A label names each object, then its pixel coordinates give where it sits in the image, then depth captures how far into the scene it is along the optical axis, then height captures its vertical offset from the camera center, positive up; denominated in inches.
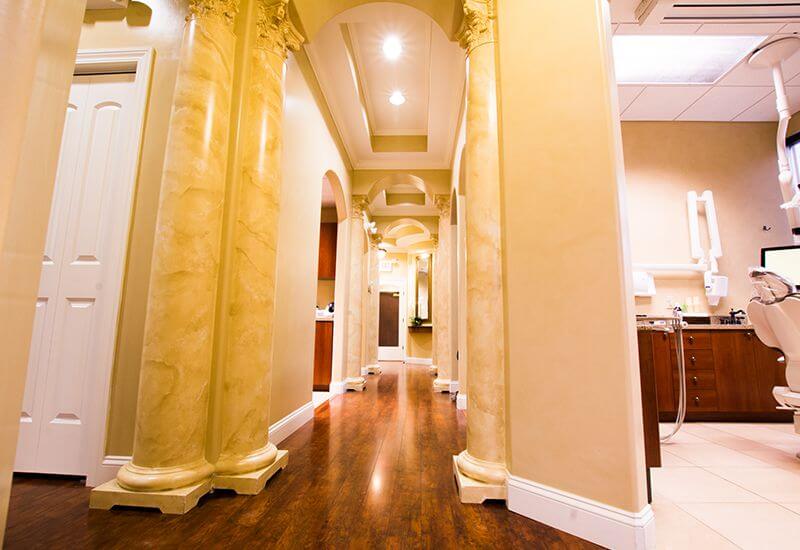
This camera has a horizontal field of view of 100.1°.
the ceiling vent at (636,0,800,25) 106.1 +99.7
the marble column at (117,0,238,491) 59.6 +7.3
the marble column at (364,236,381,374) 245.2 +3.8
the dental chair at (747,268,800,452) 76.5 +0.8
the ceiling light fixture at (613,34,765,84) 126.1 +103.9
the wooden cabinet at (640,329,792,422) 125.9 -20.8
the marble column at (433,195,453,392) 185.0 +8.2
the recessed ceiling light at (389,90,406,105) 152.9 +100.7
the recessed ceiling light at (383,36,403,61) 123.8 +101.2
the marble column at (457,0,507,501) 63.9 +9.6
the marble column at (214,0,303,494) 66.7 +7.6
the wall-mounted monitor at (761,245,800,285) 136.3 +25.5
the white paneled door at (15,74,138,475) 69.7 +7.3
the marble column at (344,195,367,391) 183.3 +8.8
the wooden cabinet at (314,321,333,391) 179.3 -21.6
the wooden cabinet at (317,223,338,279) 244.4 +47.6
